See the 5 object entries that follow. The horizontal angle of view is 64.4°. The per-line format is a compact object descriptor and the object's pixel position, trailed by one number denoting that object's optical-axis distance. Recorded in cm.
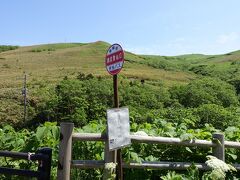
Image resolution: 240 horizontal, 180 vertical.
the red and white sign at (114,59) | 234
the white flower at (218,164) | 221
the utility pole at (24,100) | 3571
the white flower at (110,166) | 226
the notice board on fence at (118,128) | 234
